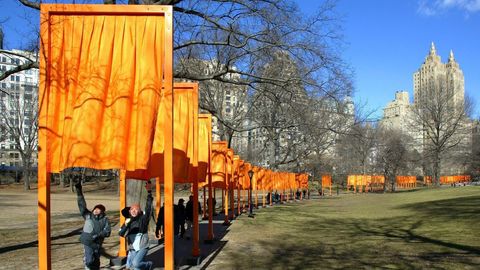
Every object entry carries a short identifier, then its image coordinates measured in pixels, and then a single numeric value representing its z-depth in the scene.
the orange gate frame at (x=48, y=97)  7.39
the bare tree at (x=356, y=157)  82.19
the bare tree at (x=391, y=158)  71.25
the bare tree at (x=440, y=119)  77.00
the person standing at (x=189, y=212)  19.60
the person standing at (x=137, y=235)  9.91
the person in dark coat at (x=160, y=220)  14.11
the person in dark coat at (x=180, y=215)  17.45
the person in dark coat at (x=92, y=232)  9.85
